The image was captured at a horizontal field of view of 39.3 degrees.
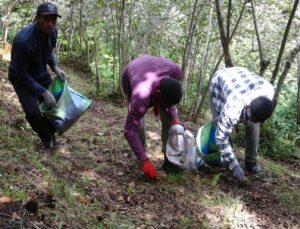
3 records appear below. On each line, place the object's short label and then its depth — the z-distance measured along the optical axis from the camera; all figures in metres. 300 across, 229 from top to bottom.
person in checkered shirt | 4.65
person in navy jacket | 4.61
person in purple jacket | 4.30
